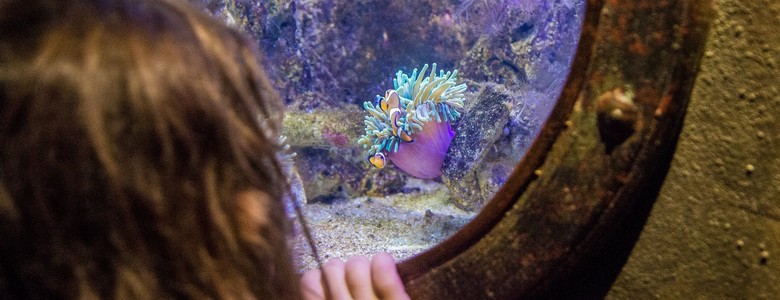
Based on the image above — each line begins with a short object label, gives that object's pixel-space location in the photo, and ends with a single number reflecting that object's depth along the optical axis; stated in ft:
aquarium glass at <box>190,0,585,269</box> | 10.43
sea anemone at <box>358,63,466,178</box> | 11.05
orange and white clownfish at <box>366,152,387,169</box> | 11.50
